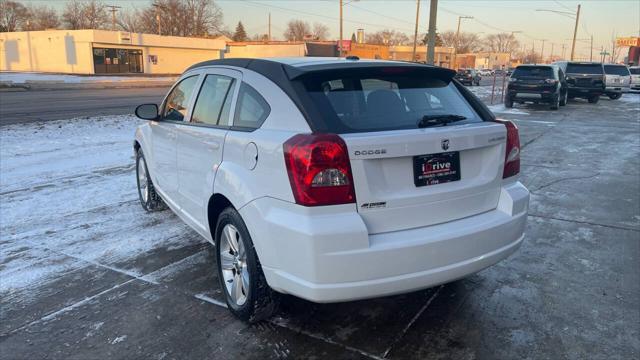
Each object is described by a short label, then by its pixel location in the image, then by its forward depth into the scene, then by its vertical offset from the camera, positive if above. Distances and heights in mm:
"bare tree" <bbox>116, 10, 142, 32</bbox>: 94875 +8509
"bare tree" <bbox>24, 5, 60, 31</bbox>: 91125 +8923
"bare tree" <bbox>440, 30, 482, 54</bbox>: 143250 +9993
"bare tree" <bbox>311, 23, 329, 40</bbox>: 133375 +10950
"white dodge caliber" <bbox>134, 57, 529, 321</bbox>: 2570 -620
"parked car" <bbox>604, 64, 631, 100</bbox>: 24927 -118
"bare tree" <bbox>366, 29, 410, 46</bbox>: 127500 +9443
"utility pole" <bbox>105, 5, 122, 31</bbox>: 82062 +9410
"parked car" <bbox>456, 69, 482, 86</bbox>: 43297 -255
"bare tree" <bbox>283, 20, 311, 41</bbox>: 127350 +10742
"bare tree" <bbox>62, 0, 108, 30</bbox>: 91125 +9549
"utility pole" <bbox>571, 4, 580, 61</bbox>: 53250 +4806
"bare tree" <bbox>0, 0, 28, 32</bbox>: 88375 +9348
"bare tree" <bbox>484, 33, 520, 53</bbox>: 152625 +9884
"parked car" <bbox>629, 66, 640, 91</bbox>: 33719 -282
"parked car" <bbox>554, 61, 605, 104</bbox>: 22188 -137
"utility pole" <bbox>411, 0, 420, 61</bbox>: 43469 +5307
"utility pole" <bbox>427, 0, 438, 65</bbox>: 16062 +1589
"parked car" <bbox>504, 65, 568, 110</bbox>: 18266 -370
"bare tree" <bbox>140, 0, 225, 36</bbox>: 91562 +9658
